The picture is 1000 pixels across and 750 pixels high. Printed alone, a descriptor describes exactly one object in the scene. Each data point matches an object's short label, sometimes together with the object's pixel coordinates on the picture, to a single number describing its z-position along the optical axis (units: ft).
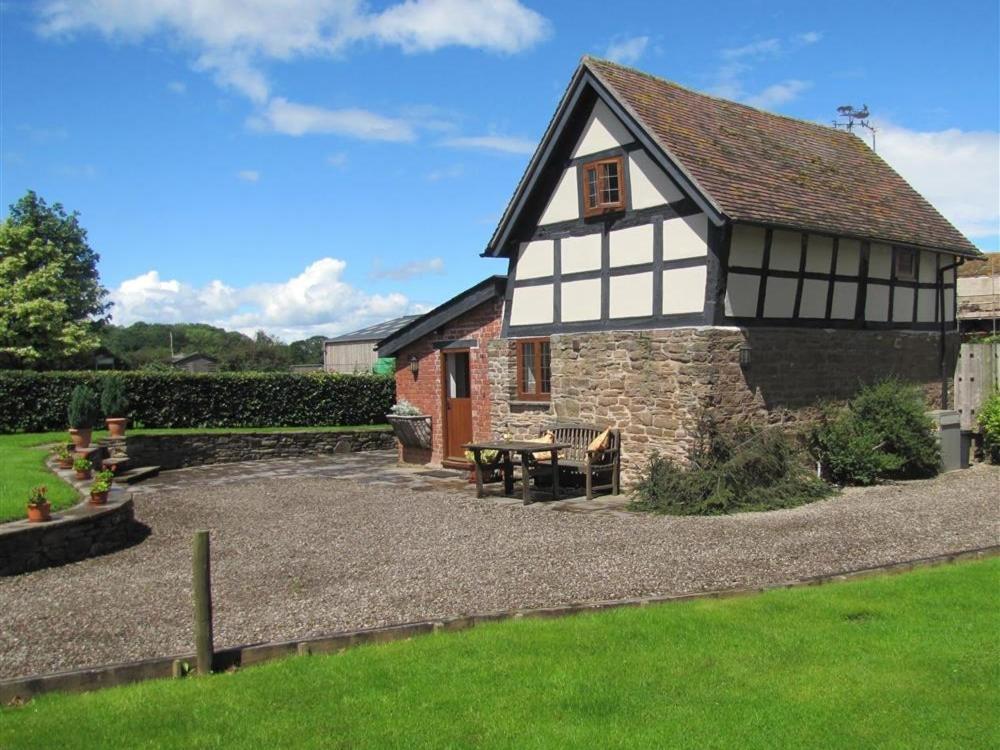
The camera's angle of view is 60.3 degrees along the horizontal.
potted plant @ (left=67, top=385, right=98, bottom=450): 56.13
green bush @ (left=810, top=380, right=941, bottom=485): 45.03
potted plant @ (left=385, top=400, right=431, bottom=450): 62.03
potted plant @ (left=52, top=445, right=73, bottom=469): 48.60
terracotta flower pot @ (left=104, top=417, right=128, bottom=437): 60.70
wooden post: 19.52
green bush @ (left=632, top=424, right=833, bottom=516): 39.45
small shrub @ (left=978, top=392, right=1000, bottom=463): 51.34
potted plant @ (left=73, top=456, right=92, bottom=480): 43.01
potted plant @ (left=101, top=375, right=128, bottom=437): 64.08
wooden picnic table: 42.88
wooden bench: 44.68
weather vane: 93.91
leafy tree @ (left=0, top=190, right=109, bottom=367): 122.31
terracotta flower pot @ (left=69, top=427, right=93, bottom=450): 55.93
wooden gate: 55.52
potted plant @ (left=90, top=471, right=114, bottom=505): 35.68
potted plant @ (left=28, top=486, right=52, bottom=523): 32.24
